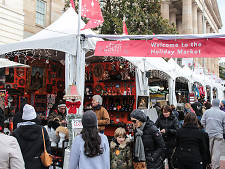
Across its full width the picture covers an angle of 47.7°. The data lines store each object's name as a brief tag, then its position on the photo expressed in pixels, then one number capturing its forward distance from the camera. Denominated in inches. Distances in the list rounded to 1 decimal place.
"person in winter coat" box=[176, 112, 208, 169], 183.6
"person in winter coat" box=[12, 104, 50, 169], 146.1
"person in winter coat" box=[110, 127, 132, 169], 163.6
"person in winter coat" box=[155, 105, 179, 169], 235.0
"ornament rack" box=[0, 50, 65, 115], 390.9
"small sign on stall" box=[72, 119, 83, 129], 214.7
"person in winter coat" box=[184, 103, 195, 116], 375.1
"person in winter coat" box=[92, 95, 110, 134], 252.1
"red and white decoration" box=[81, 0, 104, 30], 276.7
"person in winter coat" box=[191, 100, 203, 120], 397.4
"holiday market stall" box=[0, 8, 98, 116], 276.5
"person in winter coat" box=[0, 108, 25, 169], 92.5
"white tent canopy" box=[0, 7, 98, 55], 275.6
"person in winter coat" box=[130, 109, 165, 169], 162.1
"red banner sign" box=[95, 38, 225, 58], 249.4
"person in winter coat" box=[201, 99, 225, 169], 261.7
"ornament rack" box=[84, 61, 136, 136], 419.2
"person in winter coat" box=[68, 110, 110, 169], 114.1
